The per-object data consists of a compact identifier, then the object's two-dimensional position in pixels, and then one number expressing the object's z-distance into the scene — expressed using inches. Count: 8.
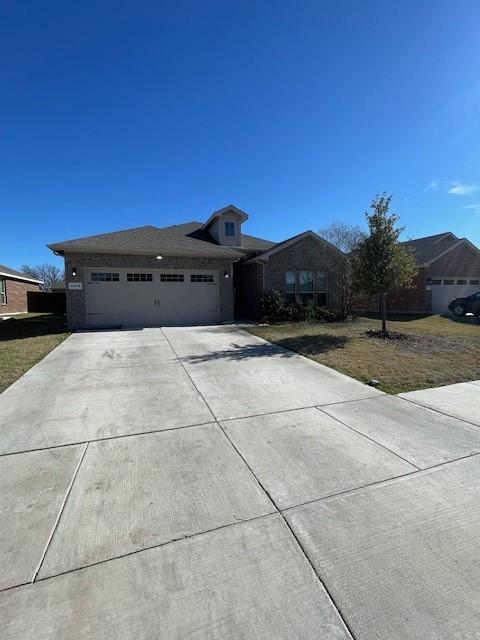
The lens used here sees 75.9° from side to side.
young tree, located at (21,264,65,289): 2566.4
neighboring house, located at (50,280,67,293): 1177.1
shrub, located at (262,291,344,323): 578.9
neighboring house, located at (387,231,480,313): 775.7
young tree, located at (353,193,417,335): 400.5
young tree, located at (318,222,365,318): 617.0
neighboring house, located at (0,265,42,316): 856.9
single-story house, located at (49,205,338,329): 502.0
